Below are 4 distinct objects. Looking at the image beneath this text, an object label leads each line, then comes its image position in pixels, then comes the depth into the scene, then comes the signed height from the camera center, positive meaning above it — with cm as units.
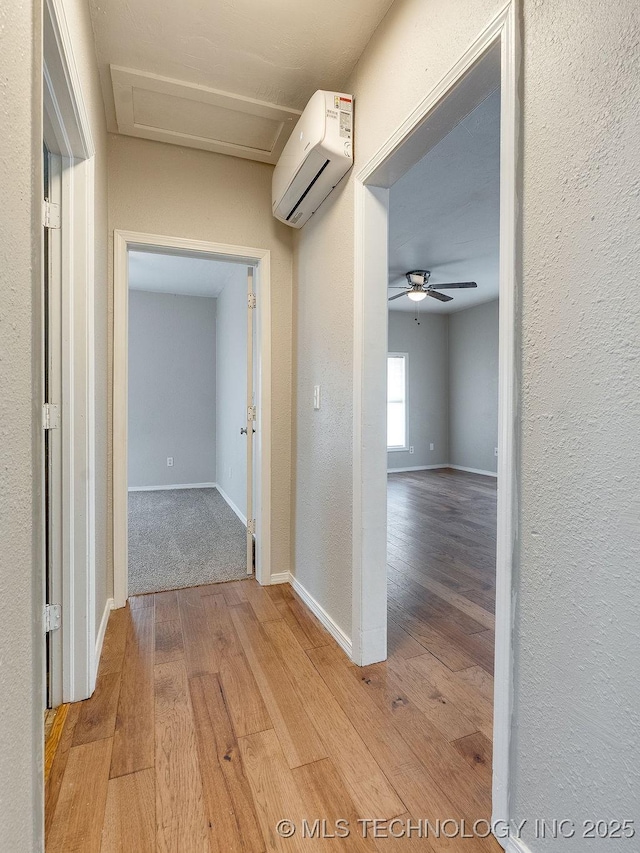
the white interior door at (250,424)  283 -5
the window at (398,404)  752 +24
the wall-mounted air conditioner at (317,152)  186 +121
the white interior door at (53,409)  160 +2
